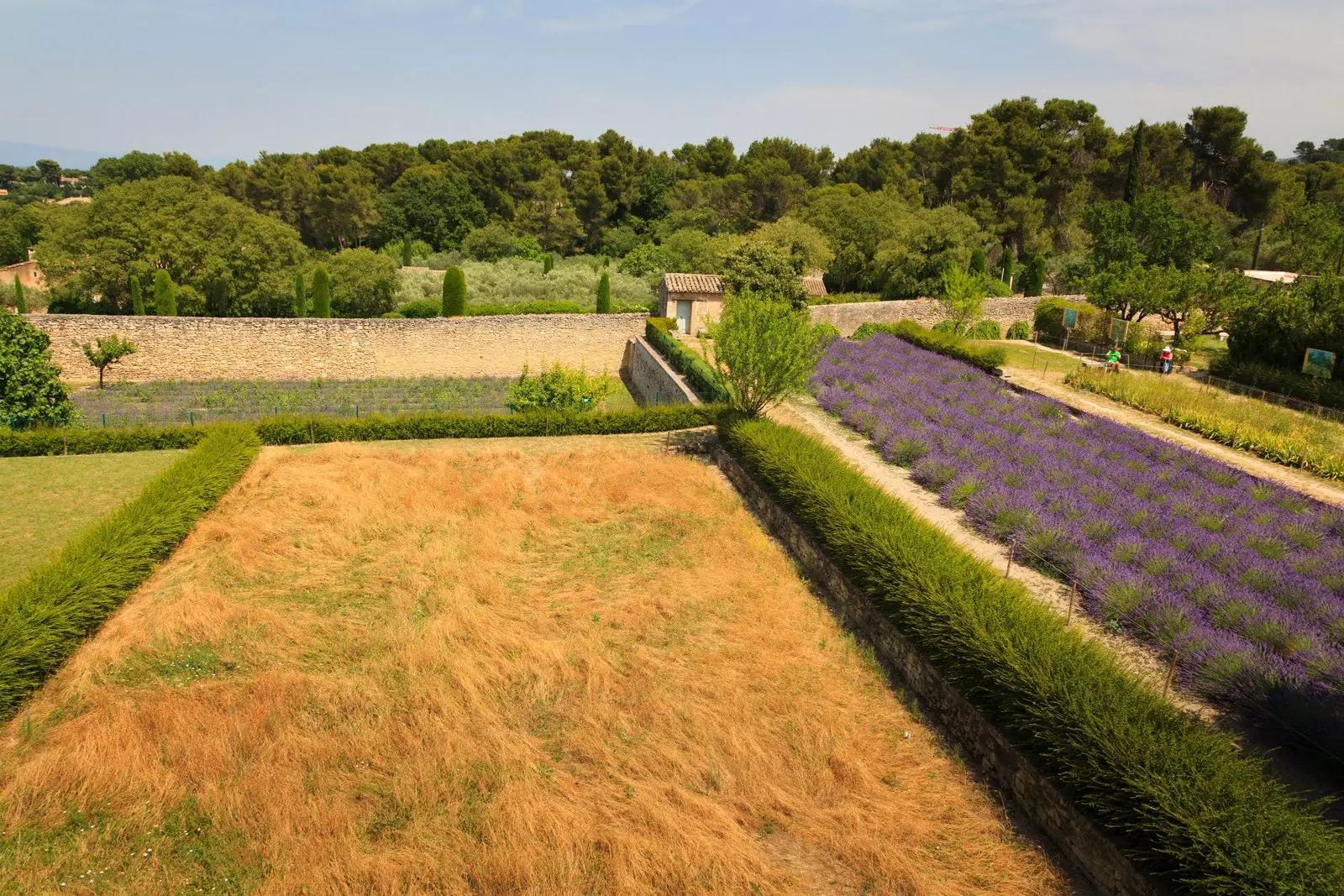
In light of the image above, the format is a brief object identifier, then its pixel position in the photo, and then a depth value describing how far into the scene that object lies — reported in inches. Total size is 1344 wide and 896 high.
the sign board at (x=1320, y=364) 935.0
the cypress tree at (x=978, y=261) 1702.8
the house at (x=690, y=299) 1284.4
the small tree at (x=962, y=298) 1379.2
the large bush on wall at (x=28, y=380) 796.6
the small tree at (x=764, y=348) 741.9
